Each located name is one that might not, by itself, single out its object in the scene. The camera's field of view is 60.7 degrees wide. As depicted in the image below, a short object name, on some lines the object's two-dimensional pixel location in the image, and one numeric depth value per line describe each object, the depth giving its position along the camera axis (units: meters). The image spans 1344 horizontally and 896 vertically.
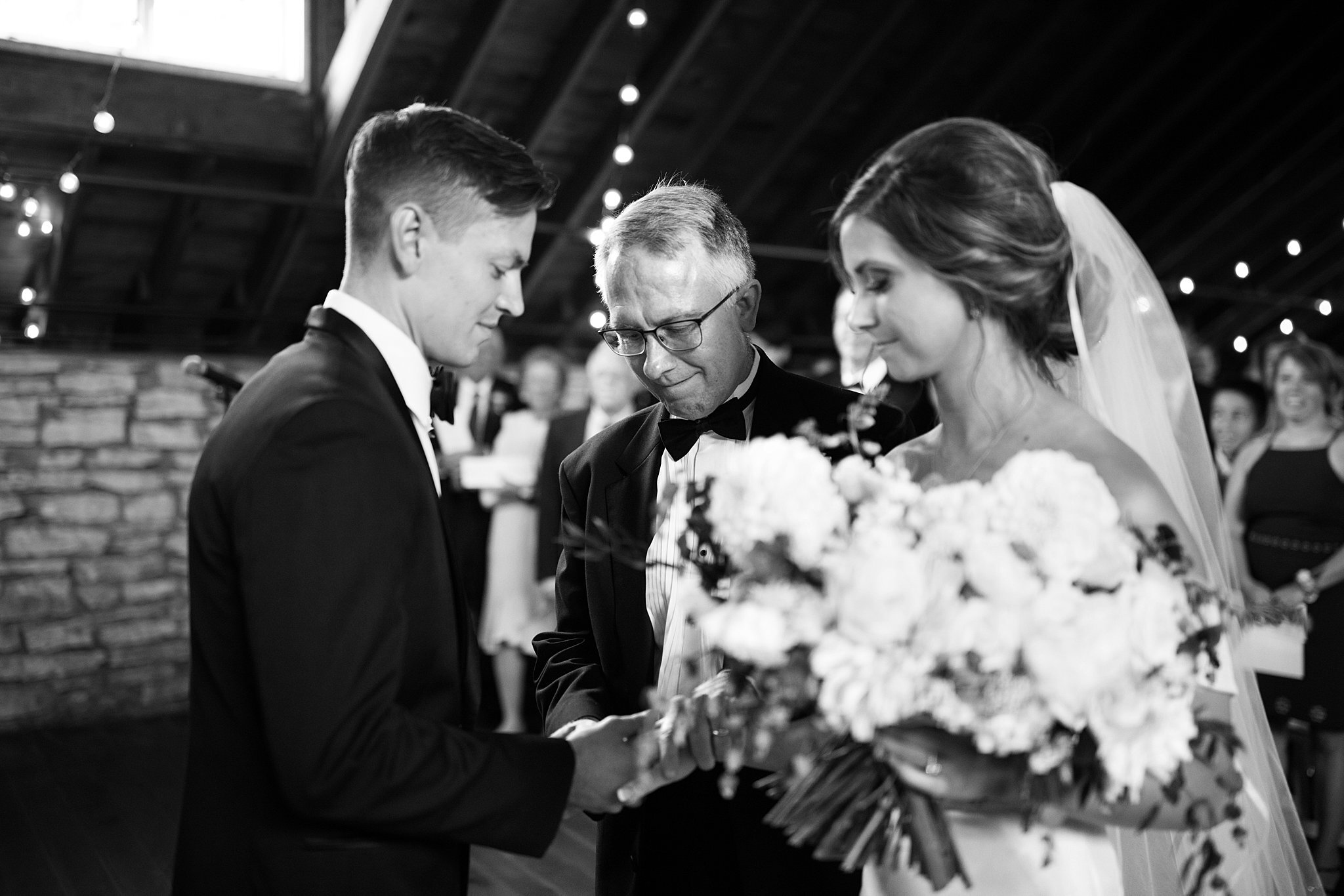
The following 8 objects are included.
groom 1.36
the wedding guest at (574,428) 5.47
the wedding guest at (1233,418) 5.83
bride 1.59
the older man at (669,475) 1.99
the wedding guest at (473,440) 5.96
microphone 4.10
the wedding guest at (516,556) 5.87
